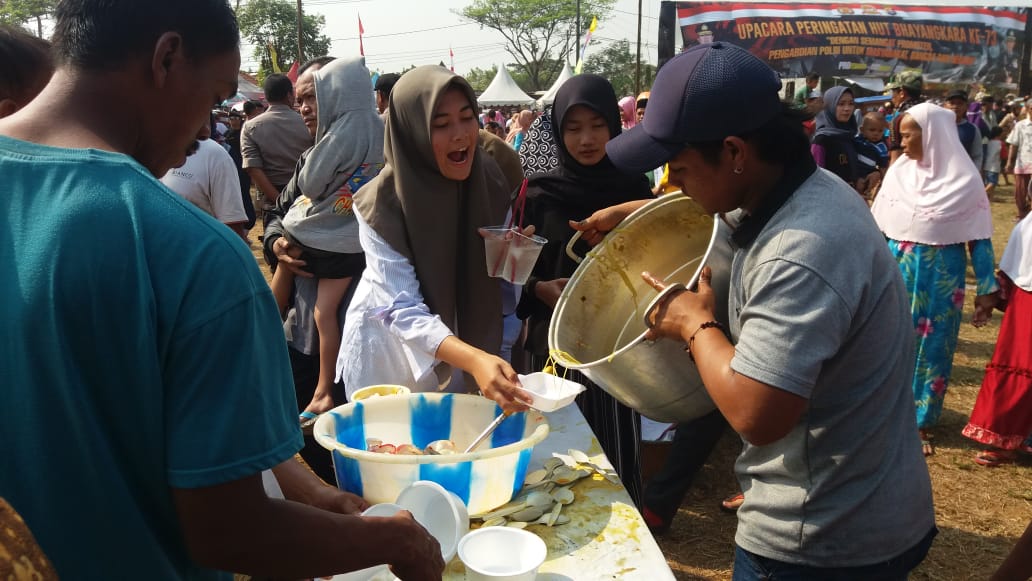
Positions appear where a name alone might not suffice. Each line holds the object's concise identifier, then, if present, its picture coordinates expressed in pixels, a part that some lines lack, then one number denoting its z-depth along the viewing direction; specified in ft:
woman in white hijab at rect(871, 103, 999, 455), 12.92
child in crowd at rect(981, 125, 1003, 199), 34.83
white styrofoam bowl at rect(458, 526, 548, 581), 4.33
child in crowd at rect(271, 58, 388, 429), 9.52
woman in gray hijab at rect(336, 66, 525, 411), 6.85
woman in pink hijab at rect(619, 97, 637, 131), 21.71
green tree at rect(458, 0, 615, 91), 169.99
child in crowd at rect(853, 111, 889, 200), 20.54
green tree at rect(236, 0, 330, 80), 151.94
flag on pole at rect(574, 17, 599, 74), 58.67
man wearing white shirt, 12.80
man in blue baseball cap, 3.98
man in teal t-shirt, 2.46
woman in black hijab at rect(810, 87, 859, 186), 18.53
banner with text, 84.28
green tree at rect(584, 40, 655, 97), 168.86
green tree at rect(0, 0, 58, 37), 123.57
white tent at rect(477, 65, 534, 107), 81.46
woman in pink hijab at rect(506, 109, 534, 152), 28.97
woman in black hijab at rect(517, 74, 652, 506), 8.43
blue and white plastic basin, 4.76
